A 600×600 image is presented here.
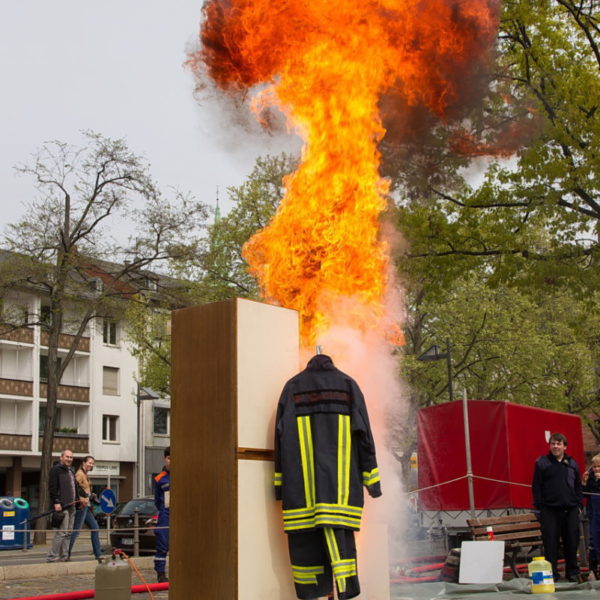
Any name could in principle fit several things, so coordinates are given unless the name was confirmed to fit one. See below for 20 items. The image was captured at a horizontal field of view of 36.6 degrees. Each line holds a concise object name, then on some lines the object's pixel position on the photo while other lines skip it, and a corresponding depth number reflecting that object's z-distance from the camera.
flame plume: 8.20
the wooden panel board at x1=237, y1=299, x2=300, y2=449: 6.70
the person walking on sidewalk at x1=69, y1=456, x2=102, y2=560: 14.97
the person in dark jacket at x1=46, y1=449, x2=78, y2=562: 14.69
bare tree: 27.42
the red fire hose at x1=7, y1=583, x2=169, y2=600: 9.49
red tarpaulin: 17.73
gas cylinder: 7.70
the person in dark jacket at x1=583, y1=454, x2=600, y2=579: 12.09
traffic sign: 15.89
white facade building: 48.97
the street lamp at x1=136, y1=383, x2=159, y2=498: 49.06
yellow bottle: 10.00
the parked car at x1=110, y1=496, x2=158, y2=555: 19.80
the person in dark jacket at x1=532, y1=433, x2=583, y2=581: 11.34
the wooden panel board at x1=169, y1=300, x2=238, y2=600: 6.50
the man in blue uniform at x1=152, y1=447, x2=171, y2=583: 11.97
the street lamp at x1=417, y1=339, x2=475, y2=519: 16.01
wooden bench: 12.35
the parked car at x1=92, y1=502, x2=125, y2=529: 32.09
